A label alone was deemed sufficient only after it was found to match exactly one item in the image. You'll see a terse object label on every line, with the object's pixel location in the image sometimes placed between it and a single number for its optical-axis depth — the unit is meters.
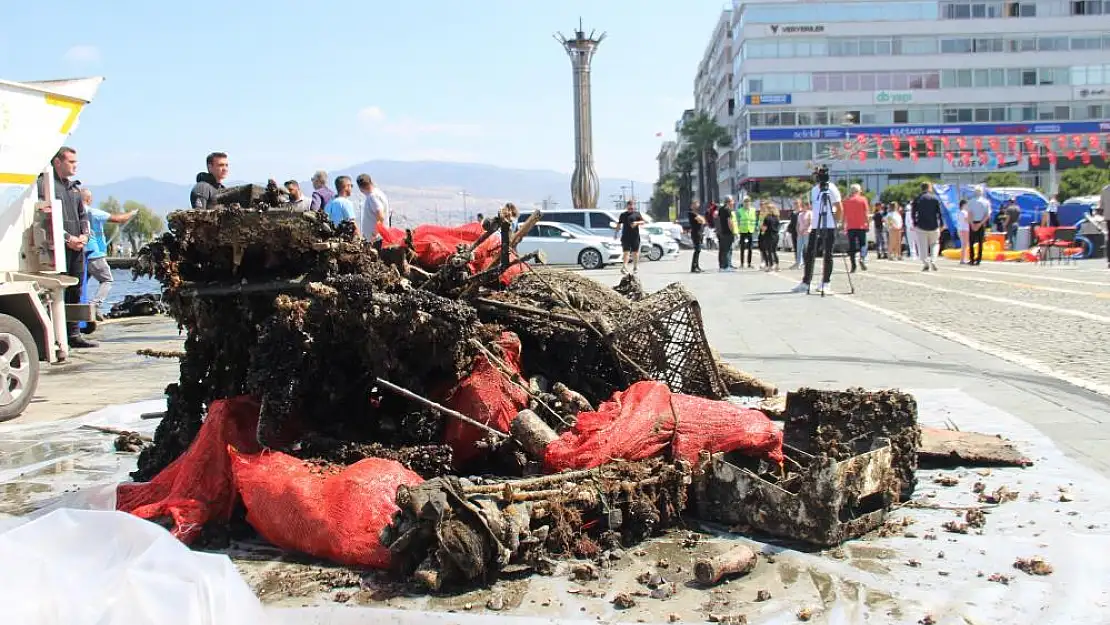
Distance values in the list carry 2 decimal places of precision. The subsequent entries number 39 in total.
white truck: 7.60
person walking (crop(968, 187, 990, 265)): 23.94
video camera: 14.92
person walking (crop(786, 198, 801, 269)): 28.25
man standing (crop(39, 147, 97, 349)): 10.19
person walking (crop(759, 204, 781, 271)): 24.55
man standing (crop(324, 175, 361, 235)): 12.02
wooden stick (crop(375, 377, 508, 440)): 4.71
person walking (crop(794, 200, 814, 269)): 24.18
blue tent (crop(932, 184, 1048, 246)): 29.44
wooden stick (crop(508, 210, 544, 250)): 6.03
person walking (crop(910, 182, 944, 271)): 20.78
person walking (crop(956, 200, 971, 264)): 25.64
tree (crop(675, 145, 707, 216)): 115.47
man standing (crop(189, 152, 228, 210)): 8.26
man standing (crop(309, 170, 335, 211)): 12.42
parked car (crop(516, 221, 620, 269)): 29.30
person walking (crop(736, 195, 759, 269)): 26.31
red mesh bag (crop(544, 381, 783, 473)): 4.59
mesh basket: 6.00
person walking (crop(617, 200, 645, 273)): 23.09
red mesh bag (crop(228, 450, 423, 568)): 3.91
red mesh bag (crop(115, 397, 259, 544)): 4.37
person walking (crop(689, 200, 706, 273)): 24.12
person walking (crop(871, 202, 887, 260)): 31.50
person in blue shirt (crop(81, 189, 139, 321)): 13.38
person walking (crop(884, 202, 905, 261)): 29.72
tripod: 15.09
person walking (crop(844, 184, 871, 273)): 19.47
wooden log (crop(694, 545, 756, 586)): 3.58
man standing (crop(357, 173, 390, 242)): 11.88
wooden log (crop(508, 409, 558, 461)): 4.68
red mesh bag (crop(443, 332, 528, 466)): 4.95
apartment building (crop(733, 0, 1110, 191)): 90.00
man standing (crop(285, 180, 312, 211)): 10.41
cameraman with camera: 15.10
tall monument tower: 66.94
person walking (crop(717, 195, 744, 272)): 23.97
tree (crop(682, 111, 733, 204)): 105.62
